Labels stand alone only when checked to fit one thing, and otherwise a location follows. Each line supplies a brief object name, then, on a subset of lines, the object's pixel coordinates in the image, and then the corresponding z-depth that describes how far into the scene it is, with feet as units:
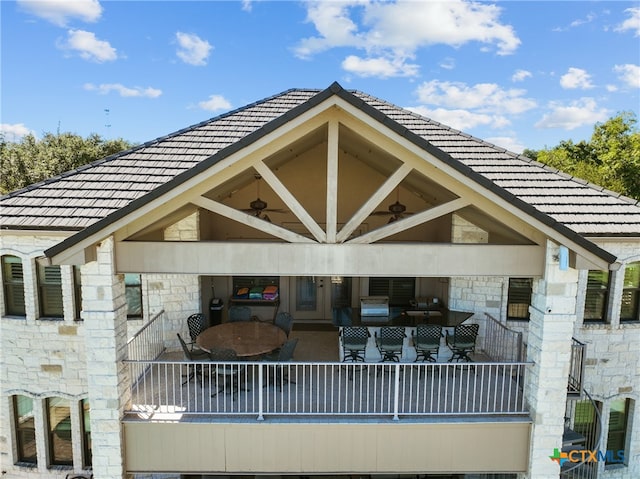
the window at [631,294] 30.91
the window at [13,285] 29.94
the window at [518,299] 32.68
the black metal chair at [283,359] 25.61
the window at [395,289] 40.09
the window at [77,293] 30.25
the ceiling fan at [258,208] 31.07
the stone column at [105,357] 20.68
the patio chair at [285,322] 32.17
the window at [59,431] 31.30
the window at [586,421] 32.30
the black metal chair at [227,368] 24.66
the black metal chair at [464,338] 28.63
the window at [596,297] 30.99
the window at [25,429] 31.63
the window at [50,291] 30.12
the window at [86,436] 31.03
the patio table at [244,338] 26.94
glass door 41.22
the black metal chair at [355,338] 28.14
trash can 36.55
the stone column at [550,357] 21.01
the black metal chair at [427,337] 28.32
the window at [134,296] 32.12
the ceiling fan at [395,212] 31.48
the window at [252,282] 39.81
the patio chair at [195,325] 31.32
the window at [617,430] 32.32
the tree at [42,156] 73.05
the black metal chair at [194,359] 25.76
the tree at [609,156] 66.39
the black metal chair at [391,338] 28.27
